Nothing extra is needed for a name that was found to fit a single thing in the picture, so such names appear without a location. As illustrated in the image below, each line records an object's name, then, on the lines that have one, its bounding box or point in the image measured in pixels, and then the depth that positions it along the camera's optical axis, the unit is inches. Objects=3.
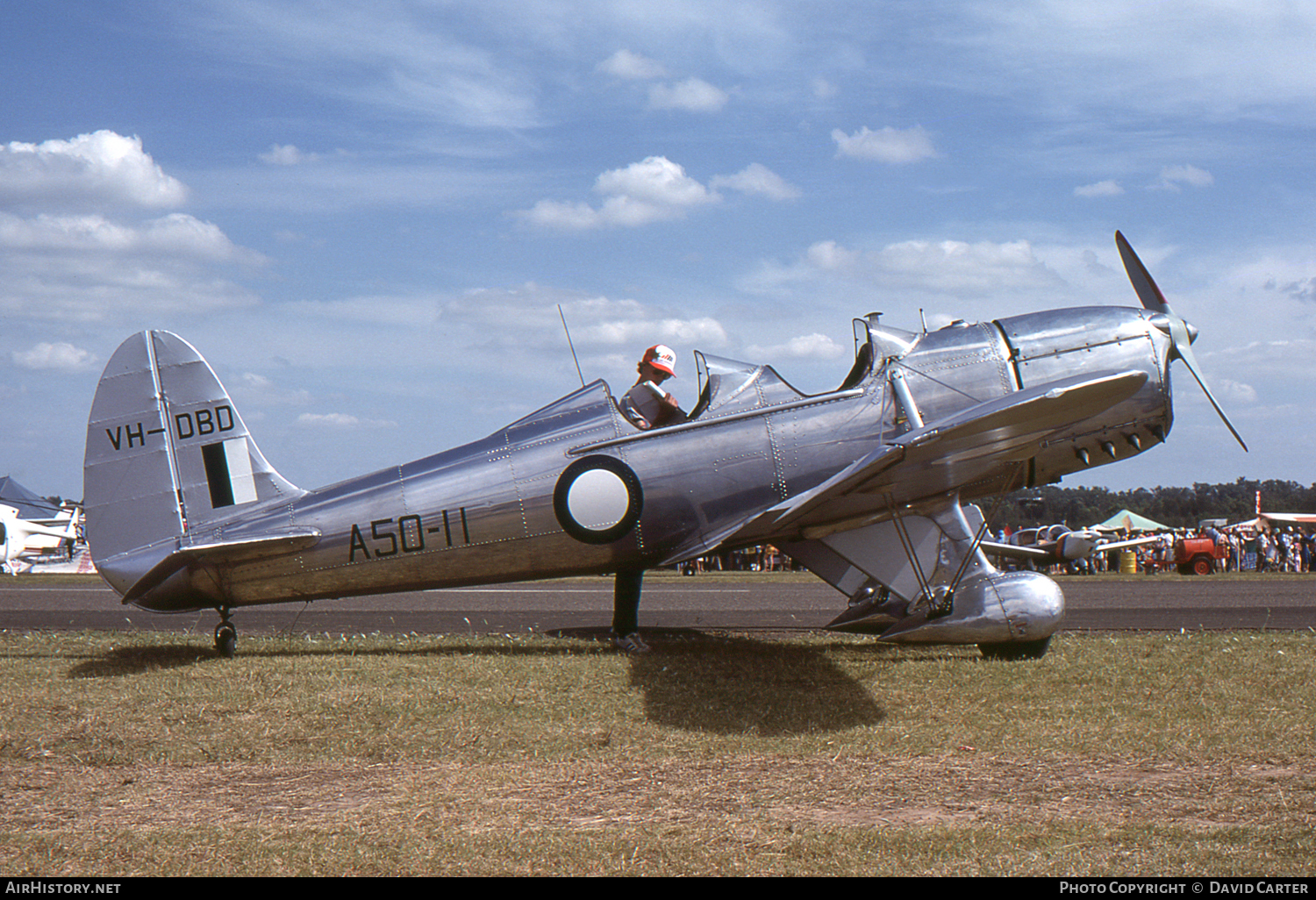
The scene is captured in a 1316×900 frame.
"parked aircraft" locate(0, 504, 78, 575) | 1339.8
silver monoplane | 319.9
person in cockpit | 340.2
